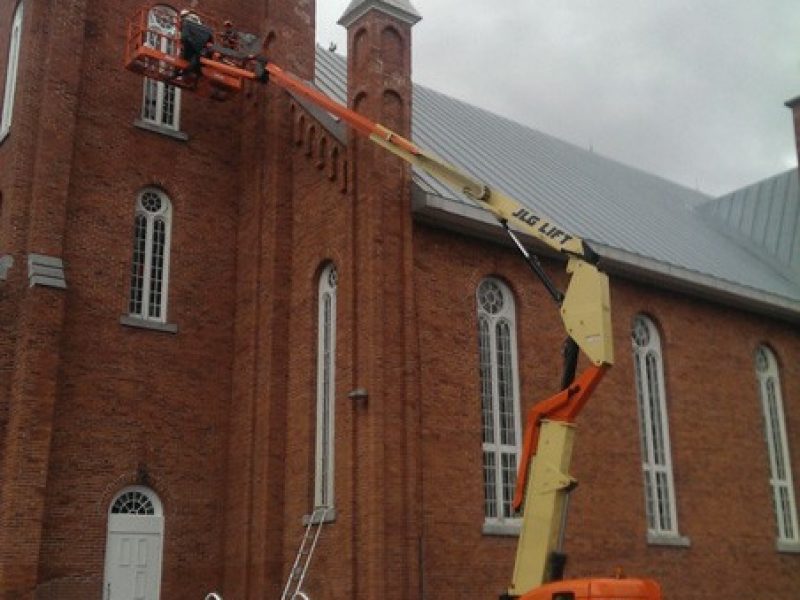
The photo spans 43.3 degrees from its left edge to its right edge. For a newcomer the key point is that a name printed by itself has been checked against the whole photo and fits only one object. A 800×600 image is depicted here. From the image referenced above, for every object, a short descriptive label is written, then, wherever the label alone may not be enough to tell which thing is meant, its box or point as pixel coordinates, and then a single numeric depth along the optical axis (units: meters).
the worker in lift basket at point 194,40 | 17.39
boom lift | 11.24
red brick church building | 15.84
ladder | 16.09
